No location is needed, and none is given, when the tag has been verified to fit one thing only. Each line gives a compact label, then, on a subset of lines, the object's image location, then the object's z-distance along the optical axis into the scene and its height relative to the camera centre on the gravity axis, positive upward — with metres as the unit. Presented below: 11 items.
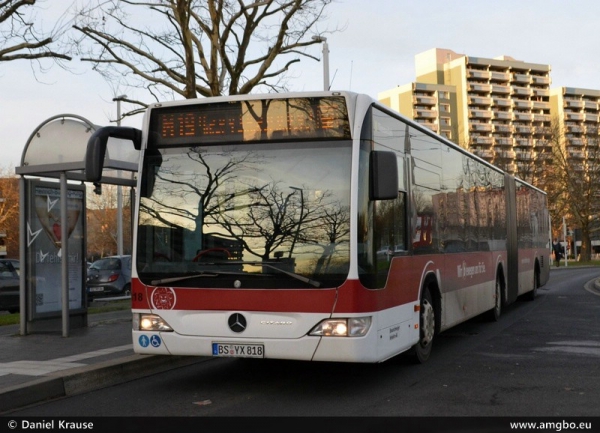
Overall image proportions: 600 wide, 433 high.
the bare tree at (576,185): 63.41 +4.29
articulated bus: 7.84 +0.16
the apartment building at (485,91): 134.45 +25.02
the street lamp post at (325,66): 26.92 +5.82
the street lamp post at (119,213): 40.56 +1.84
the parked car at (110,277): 28.06 -0.99
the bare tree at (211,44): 20.14 +5.18
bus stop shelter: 12.91 +0.54
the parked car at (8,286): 22.02 -0.96
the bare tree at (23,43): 18.33 +4.71
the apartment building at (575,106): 140.25 +23.07
